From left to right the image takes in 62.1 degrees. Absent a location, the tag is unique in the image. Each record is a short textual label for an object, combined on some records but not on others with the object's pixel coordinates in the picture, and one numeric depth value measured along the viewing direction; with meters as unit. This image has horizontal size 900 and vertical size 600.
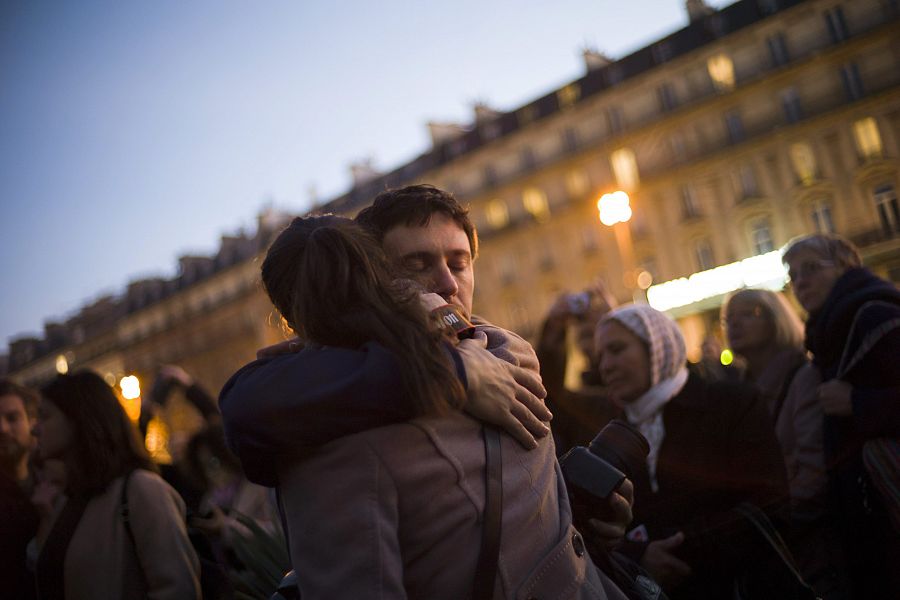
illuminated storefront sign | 31.56
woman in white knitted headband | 3.28
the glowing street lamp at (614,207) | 14.50
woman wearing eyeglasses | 3.22
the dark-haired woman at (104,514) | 3.02
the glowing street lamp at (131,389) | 9.87
